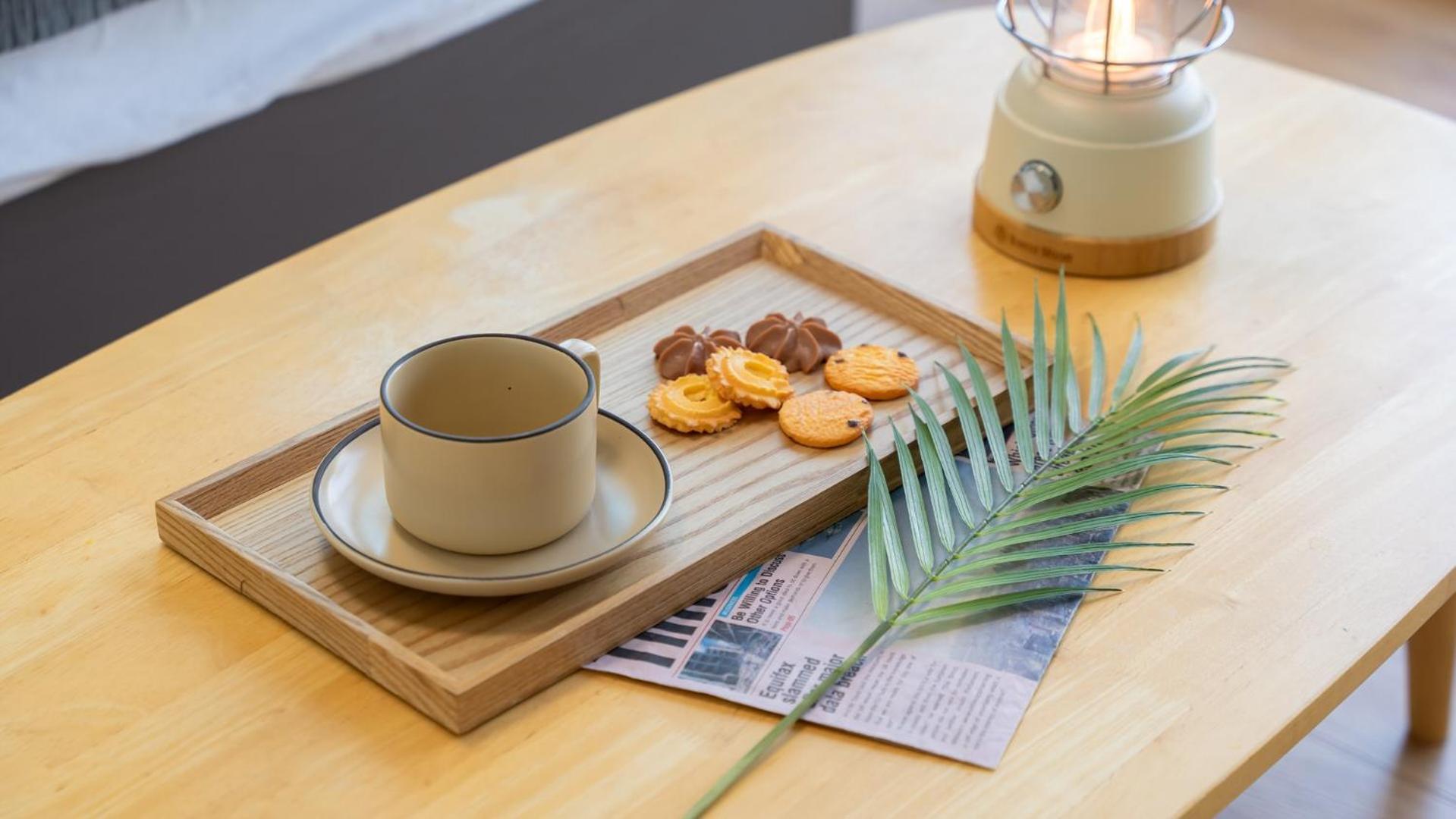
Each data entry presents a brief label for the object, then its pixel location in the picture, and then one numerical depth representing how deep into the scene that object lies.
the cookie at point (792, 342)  1.06
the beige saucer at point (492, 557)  0.81
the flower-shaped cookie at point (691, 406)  1.00
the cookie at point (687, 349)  1.05
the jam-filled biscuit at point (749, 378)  1.01
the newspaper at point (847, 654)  0.78
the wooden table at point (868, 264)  0.76
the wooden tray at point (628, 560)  0.80
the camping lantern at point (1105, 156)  1.20
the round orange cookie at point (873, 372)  1.03
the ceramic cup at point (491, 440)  0.79
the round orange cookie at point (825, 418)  0.98
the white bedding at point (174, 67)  1.64
